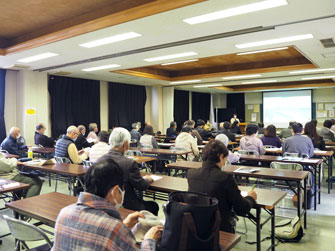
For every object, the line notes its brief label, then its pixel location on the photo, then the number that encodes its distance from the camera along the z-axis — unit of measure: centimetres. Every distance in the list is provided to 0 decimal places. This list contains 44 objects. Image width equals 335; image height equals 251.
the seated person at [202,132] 806
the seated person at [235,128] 1032
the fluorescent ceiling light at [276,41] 456
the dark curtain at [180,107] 1313
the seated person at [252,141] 513
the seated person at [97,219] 116
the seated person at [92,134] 672
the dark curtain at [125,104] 1033
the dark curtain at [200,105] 1448
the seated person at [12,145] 534
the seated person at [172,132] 876
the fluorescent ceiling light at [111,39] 432
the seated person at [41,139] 649
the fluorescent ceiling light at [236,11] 313
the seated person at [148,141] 645
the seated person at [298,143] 452
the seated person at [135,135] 783
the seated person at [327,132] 685
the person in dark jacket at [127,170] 256
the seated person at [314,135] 523
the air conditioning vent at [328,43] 472
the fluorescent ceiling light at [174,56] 584
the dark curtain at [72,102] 856
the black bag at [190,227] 128
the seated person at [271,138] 583
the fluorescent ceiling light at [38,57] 561
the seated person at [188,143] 577
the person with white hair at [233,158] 438
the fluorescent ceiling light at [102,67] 706
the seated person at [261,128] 919
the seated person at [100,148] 404
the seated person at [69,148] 446
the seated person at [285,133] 825
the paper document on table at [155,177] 300
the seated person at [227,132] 682
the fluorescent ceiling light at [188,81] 975
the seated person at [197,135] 706
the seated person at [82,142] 602
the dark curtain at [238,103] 1494
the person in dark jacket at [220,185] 202
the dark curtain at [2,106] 743
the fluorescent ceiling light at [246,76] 878
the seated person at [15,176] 355
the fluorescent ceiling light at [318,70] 779
